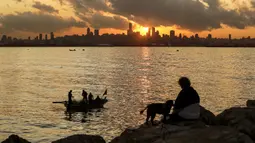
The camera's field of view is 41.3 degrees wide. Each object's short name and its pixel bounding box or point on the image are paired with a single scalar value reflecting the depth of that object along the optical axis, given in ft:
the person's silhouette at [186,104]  42.50
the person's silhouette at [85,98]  156.13
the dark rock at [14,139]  63.60
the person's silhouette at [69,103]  151.23
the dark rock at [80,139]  53.47
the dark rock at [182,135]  33.45
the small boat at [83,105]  151.49
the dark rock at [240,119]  47.78
